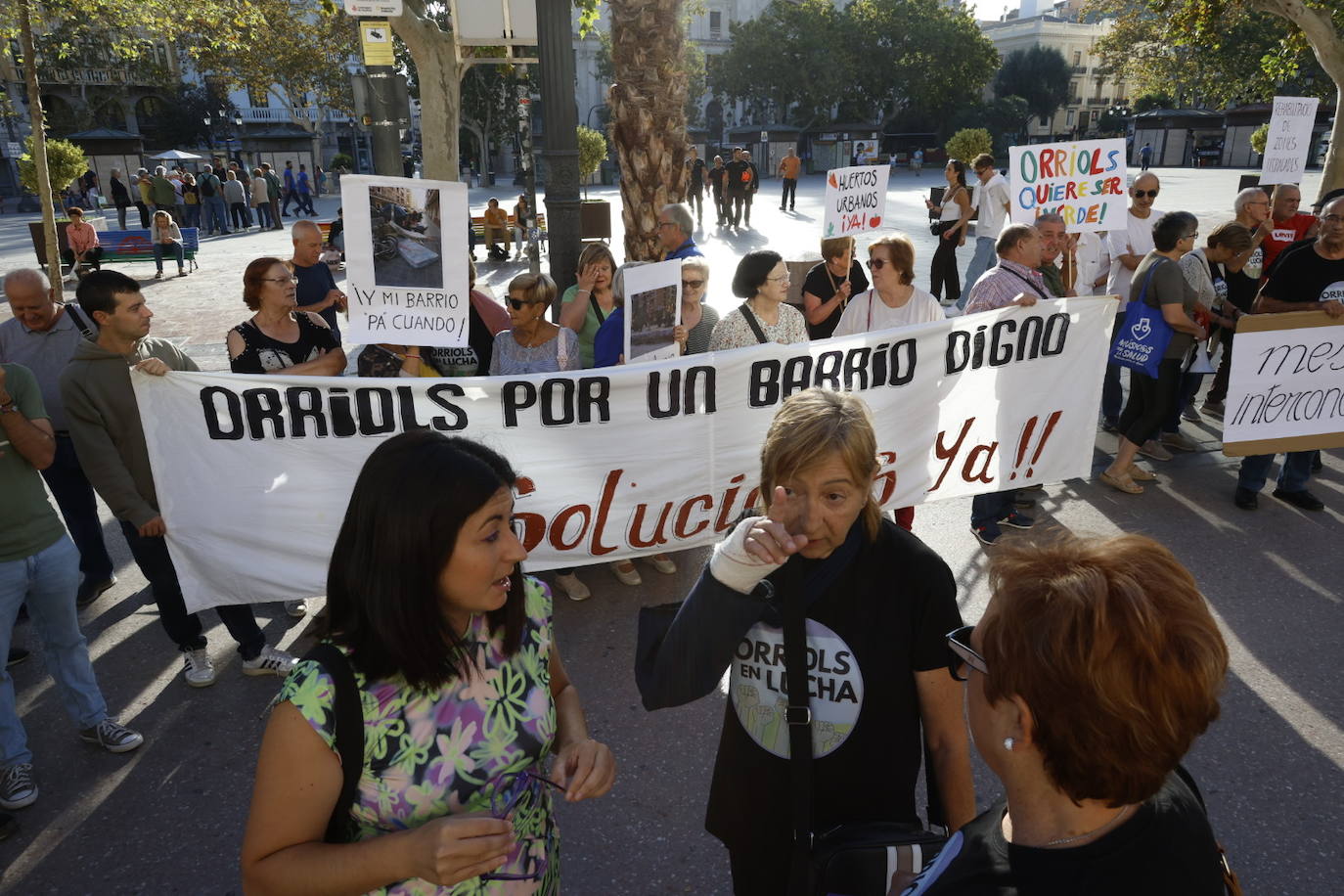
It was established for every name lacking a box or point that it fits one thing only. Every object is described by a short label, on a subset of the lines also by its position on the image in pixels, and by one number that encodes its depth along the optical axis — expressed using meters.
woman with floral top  1.44
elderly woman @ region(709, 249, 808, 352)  4.92
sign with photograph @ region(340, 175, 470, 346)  4.32
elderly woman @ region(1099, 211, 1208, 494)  5.80
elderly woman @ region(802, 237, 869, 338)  6.33
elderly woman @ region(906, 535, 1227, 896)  1.22
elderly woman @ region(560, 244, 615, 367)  5.36
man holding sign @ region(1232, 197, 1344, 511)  5.54
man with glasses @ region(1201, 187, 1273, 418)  7.14
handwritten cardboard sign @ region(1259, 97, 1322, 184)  9.09
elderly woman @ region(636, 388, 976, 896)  1.84
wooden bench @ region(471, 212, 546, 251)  19.30
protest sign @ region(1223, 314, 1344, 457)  5.42
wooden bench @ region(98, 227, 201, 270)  17.25
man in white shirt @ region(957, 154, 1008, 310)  11.09
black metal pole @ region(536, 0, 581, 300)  5.81
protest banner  4.02
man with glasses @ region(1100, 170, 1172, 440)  7.32
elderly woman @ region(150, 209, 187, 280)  16.80
